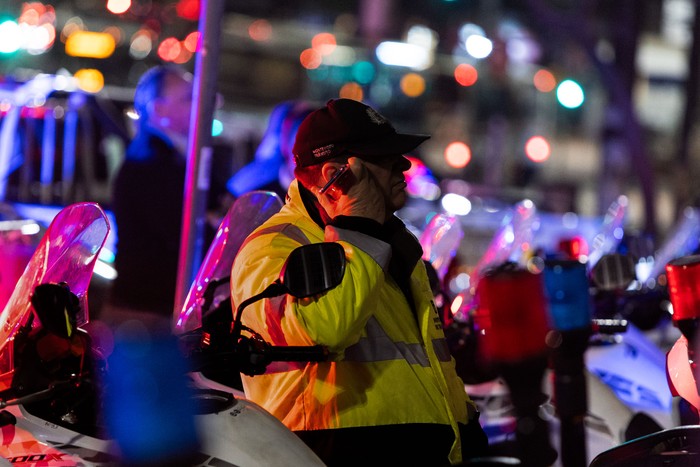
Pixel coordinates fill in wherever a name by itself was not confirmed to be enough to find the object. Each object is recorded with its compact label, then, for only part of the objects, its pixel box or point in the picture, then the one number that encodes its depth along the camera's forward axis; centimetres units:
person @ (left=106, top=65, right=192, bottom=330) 1134
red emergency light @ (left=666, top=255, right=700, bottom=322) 652
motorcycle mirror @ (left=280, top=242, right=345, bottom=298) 512
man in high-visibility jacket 571
